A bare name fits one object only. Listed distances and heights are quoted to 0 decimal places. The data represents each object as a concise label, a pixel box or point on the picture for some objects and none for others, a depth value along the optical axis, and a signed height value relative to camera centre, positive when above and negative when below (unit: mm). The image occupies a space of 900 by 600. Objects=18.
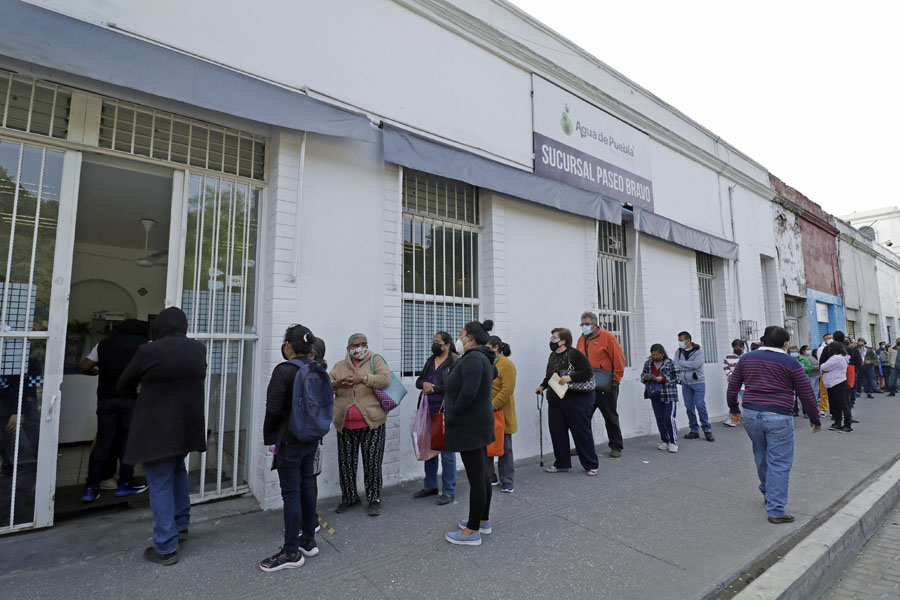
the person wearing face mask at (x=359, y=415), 4191 -654
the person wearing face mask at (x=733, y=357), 9008 -293
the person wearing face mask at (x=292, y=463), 3154 -848
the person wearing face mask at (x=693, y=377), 7492 -567
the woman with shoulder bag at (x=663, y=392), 6656 -726
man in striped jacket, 4086 -589
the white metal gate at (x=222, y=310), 4395 +329
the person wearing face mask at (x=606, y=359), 6172 -216
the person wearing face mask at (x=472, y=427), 3512 -649
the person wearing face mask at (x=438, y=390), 4484 -453
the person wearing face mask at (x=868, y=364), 13953 -656
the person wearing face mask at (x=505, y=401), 4691 -598
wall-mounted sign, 7137 +3351
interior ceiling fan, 8195 +1550
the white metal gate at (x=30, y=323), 3576 +164
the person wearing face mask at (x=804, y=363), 9862 -438
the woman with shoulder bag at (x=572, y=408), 5406 -772
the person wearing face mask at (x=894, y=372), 14125 -907
